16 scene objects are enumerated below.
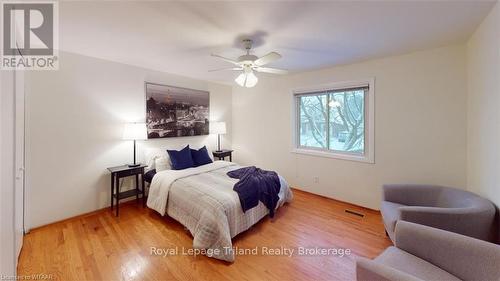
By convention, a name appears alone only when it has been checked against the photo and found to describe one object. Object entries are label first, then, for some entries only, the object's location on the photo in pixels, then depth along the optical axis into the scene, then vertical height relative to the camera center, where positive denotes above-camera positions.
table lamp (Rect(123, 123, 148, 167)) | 3.08 +0.12
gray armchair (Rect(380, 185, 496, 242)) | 1.65 -0.66
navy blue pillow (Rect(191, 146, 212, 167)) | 3.65 -0.33
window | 3.15 +0.35
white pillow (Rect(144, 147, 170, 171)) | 3.39 -0.28
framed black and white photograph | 3.60 +0.58
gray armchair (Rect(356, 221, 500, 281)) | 1.17 -0.78
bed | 2.03 -0.80
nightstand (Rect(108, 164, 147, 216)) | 2.88 -0.62
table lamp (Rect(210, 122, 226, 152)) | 4.46 +0.27
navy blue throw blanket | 2.38 -0.62
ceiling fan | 2.19 +0.91
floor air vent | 2.90 -1.11
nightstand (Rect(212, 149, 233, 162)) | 4.54 -0.33
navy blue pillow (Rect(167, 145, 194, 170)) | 3.29 -0.33
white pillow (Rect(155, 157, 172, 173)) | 3.24 -0.41
